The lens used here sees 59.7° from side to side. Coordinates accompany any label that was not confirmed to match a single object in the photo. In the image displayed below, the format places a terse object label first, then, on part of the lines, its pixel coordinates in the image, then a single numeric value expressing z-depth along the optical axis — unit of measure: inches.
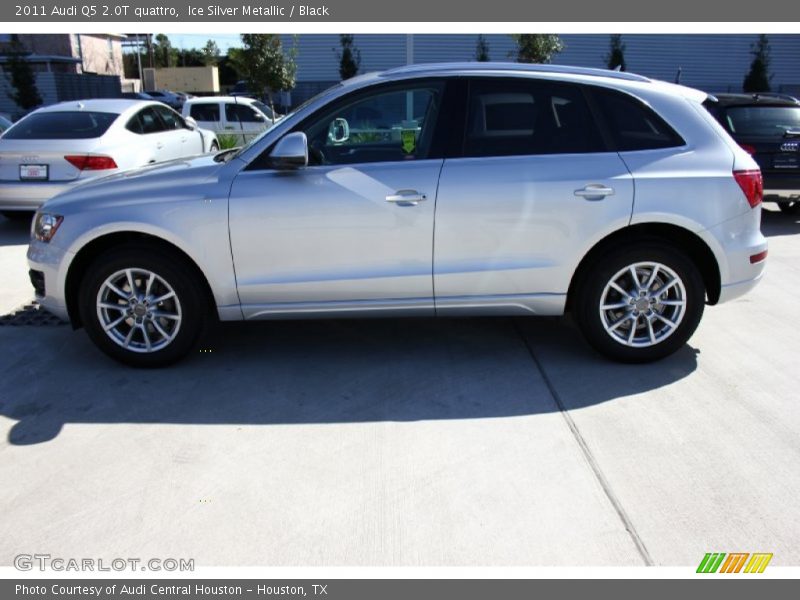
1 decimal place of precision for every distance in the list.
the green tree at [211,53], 2262.8
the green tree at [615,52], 1232.8
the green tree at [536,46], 981.2
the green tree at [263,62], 857.5
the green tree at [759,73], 1238.3
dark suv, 321.7
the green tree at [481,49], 1193.7
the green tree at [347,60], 1228.5
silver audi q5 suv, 168.2
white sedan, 320.8
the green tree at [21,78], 1290.6
